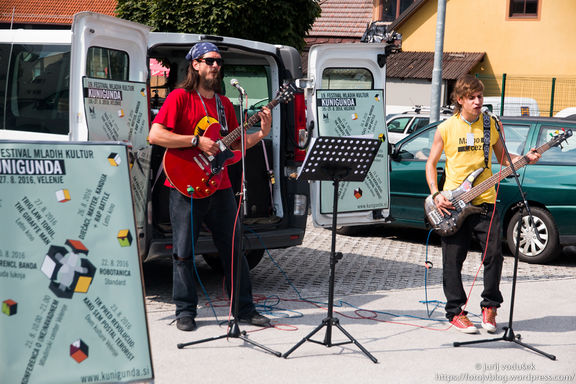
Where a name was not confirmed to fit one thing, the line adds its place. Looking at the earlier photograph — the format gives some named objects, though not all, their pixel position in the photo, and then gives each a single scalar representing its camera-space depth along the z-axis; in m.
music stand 5.48
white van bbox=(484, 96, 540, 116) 21.67
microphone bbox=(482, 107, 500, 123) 5.95
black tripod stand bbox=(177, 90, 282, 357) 5.48
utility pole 13.24
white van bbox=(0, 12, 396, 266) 6.23
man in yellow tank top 6.13
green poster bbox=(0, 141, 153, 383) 3.71
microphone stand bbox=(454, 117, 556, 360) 5.59
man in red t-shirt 5.84
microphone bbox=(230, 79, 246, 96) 5.28
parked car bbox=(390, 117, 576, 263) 8.85
